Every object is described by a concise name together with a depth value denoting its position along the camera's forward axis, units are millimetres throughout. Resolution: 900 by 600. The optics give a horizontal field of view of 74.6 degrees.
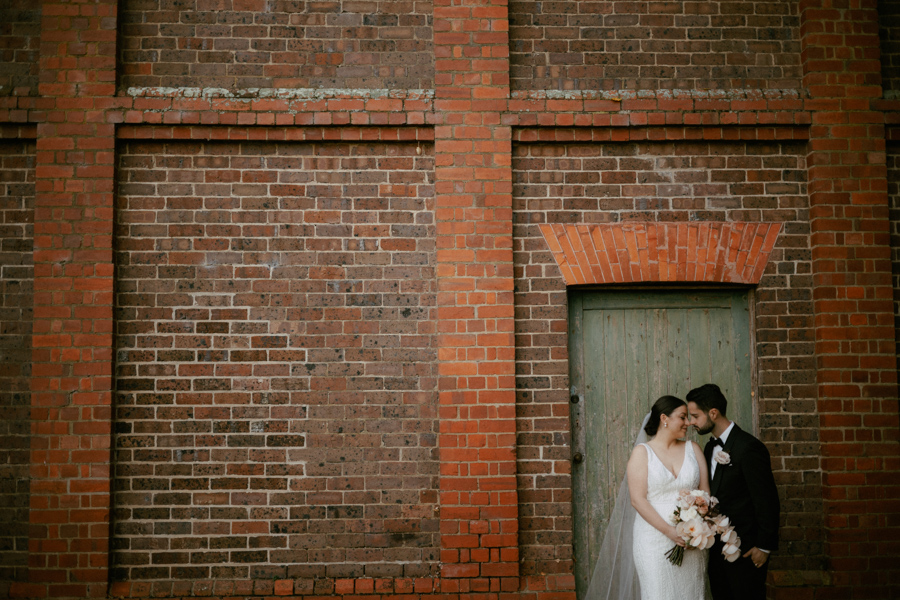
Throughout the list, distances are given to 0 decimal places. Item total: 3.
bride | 3953
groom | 3830
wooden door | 4535
